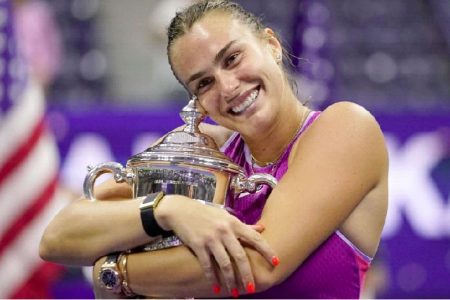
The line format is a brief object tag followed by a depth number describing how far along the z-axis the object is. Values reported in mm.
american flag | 8269
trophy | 6801
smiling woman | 6736
